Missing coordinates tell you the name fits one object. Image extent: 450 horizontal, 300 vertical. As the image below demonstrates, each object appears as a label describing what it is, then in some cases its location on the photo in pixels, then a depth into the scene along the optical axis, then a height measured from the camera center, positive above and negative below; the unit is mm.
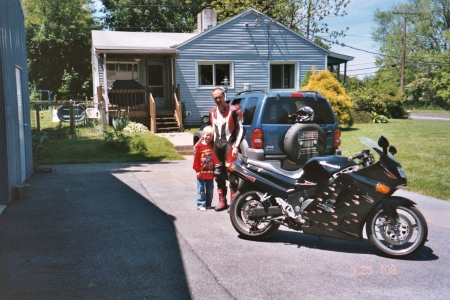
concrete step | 15501 -1713
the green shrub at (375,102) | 26547 -145
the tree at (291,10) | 34156 +6960
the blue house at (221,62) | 24359 +2094
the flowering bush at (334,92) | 20812 +357
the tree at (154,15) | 47656 +9042
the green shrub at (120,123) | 18750 -965
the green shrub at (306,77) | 24422 +1204
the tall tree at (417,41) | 63562 +9082
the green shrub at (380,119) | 24922 -1059
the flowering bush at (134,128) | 19405 -1211
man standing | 7207 -531
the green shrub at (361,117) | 25500 -976
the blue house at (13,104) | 7562 -87
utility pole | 41956 +3391
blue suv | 7996 -549
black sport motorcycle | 5125 -1238
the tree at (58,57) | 43000 +4127
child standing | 7273 -955
